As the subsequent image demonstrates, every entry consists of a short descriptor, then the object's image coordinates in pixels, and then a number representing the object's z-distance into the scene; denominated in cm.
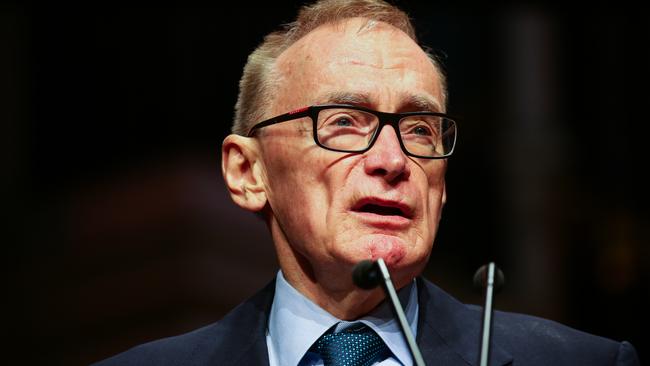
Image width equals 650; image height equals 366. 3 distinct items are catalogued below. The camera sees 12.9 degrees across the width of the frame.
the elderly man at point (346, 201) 231
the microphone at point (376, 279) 218
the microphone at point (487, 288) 217
